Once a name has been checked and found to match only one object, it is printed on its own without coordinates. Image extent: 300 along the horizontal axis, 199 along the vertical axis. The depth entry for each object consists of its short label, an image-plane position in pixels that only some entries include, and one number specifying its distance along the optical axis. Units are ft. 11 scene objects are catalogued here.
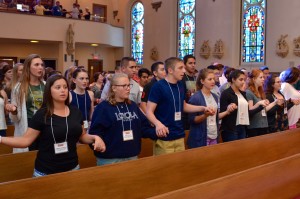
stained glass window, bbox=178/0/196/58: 54.49
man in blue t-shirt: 12.23
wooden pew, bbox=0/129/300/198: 8.35
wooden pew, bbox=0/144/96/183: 10.94
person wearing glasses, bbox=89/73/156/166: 10.55
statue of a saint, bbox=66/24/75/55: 52.95
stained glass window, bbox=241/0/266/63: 46.73
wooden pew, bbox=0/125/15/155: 14.35
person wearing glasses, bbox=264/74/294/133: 17.37
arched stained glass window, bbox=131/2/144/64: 62.03
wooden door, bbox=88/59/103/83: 62.69
